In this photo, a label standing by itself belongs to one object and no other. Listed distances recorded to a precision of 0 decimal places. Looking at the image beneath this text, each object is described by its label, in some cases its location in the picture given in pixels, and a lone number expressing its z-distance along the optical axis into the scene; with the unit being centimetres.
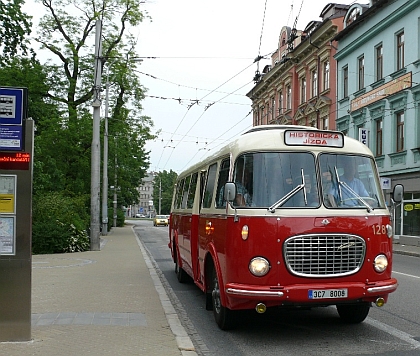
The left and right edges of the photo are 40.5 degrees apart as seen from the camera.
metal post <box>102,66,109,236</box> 3272
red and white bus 670
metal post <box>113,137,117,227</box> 3785
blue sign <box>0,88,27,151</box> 648
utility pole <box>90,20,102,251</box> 2244
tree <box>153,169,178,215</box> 13025
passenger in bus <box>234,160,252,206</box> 707
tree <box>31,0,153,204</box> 3250
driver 721
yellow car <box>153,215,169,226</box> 6536
